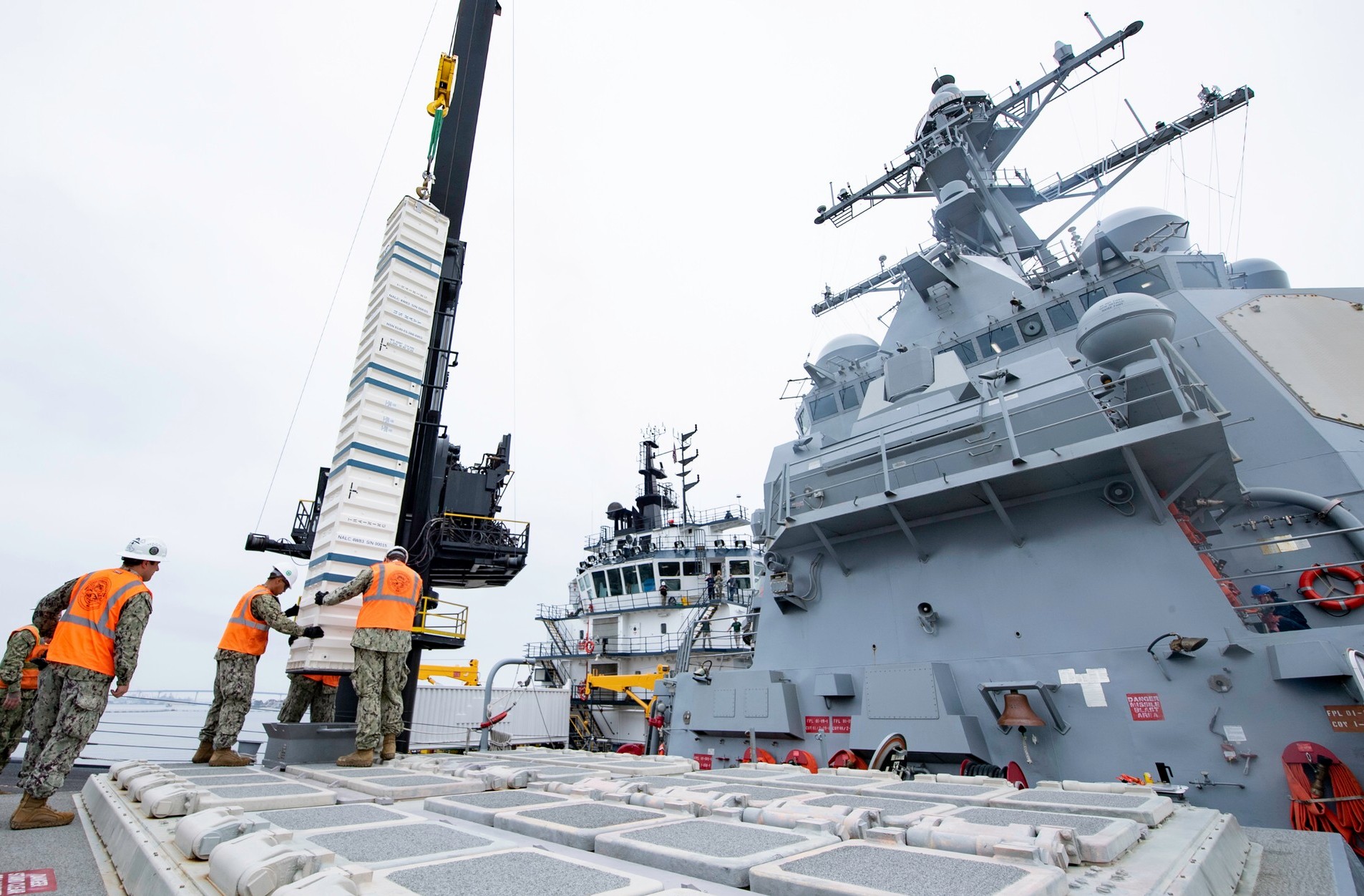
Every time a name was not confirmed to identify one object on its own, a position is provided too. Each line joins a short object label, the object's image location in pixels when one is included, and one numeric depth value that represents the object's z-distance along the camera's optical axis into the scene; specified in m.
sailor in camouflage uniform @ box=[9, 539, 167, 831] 3.52
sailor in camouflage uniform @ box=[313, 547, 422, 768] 5.24
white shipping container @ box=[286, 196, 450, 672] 6.43
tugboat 20.80
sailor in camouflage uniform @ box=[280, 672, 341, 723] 6.41
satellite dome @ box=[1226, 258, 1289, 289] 10.34
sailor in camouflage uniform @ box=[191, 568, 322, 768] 5.27
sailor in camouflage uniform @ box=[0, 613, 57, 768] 5.42
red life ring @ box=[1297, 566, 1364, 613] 5.33
